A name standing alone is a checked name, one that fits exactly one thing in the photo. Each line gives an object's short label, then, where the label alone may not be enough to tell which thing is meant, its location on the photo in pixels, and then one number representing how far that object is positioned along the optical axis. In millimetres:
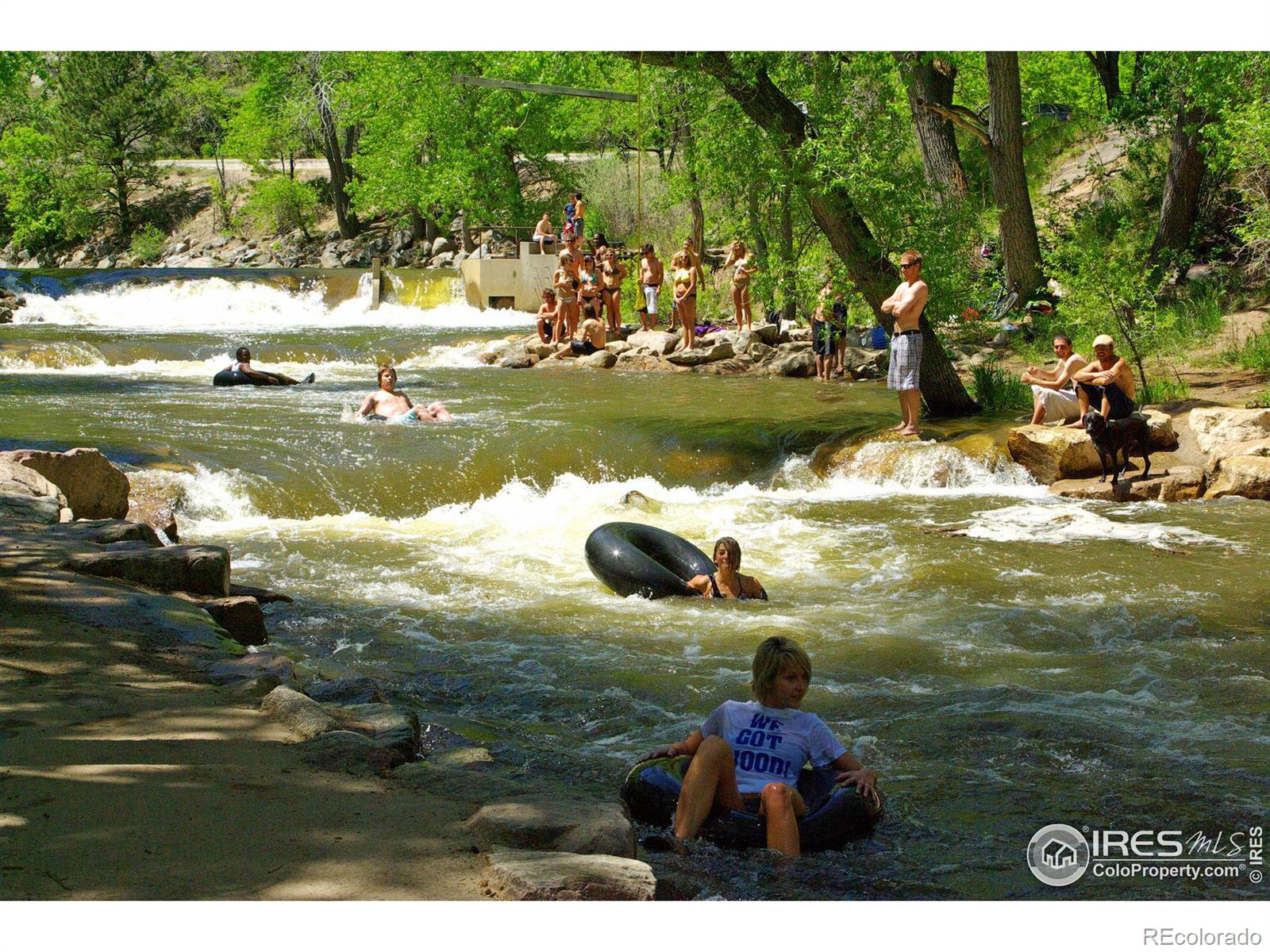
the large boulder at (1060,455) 12164
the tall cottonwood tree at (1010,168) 18016
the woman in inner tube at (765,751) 4531
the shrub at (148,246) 47969
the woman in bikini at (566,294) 21859
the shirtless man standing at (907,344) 13164
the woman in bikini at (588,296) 22531
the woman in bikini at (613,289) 22734
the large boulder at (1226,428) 12023
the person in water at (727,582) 8289
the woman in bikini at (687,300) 20859
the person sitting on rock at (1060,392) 12922
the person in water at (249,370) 18109
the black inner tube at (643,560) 8633
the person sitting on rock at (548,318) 22641
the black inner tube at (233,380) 18031
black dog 11797
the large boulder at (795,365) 19562
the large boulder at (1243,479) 11328
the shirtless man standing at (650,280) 22844
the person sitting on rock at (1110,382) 11742
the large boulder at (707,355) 20547
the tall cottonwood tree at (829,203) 12930
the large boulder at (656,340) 21484
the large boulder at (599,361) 21156
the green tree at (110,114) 46375
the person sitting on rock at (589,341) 21828
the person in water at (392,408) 14531
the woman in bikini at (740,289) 21788
